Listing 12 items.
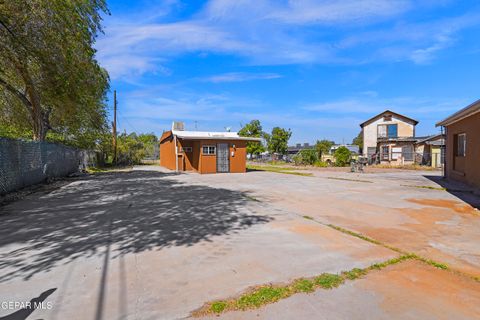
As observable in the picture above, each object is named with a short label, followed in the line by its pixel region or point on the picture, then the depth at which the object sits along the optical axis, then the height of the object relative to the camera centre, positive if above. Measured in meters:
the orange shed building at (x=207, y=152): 20.66 +0.49
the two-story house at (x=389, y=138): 31.30 +2.43
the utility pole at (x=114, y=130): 30.85 +3.13
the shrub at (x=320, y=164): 29.67 -0.60
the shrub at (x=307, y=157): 32.00 +0.10
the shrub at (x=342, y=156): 30.06 +0.25
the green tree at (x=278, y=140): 47.22 +3.13
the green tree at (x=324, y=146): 45.69 +2.23
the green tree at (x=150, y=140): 48.02 +4.53
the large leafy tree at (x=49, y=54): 8.05 +3.58
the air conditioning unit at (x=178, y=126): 24.63 +2.88
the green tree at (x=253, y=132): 49.09 +4.61
